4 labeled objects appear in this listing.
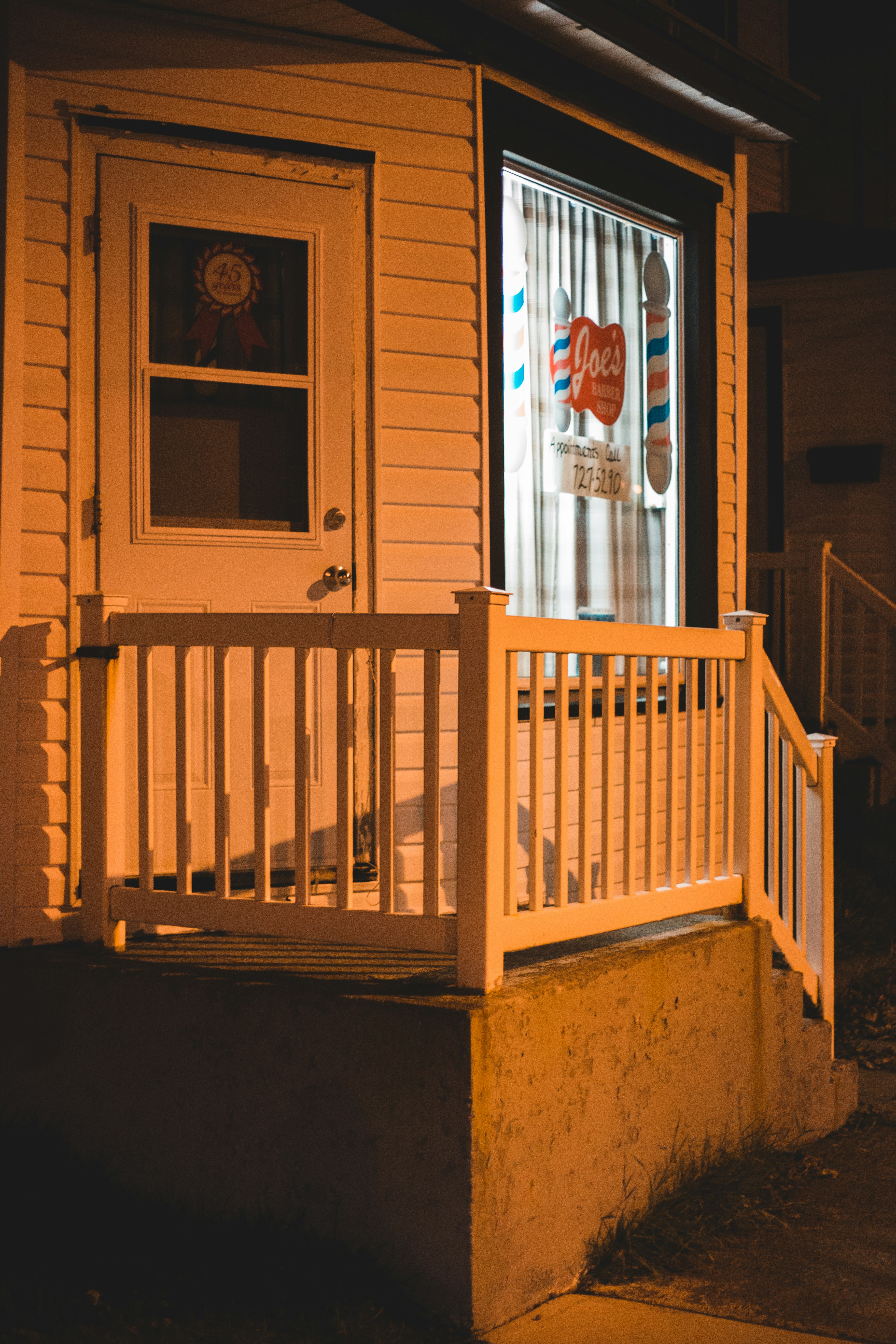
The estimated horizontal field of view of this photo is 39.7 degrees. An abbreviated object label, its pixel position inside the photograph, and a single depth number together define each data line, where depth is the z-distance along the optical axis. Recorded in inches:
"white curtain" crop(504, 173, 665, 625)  205.3
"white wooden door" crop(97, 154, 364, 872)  163.3
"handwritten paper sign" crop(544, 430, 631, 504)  210.1
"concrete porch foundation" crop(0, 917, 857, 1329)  119.0
